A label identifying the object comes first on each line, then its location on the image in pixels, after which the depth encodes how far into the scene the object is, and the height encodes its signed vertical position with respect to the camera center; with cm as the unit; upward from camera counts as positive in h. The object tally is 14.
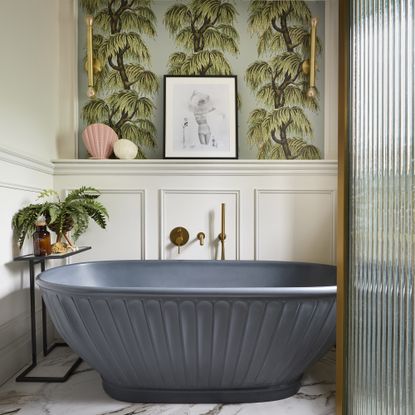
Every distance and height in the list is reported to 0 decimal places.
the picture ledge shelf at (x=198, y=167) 235 +25
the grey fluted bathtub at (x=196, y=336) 133 -50
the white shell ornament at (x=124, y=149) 234 +37
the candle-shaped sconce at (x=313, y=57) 240 +97
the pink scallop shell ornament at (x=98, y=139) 234 +43
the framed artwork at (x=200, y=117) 243 +59
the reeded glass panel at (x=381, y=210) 78 -1
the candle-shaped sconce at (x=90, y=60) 238 +95
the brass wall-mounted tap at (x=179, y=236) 238 -19
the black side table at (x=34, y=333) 175 -67
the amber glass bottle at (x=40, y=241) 193 -18
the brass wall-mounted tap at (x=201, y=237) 235 -19
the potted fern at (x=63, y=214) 188 -4
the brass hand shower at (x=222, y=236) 232 -19
